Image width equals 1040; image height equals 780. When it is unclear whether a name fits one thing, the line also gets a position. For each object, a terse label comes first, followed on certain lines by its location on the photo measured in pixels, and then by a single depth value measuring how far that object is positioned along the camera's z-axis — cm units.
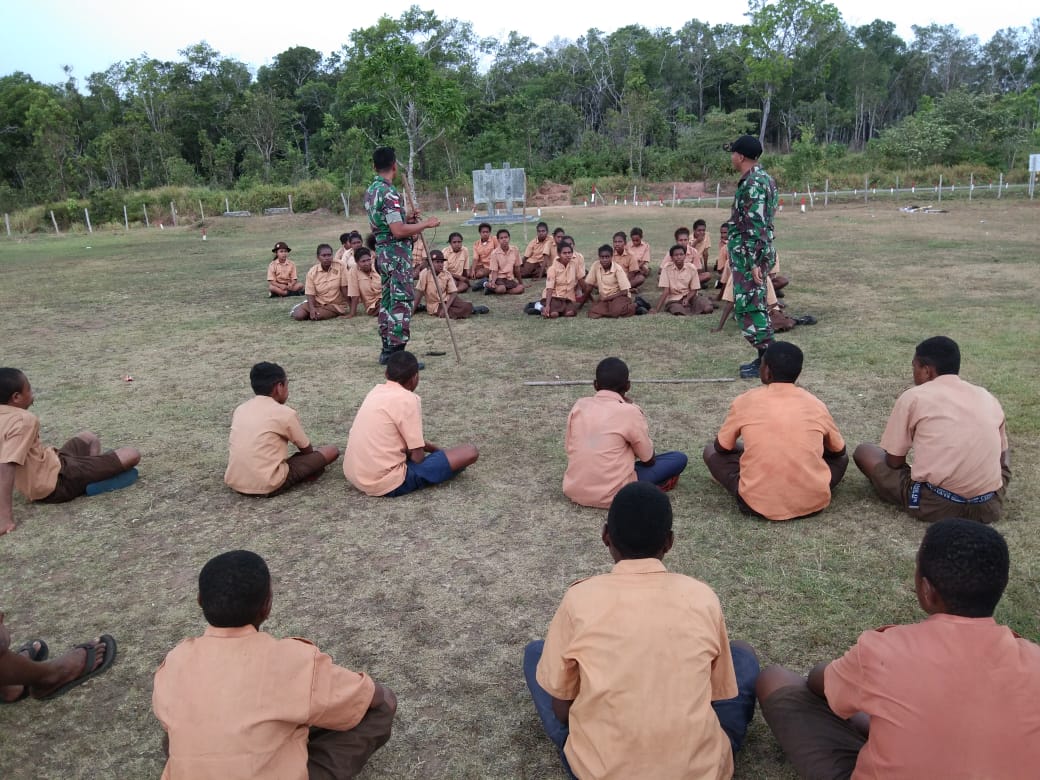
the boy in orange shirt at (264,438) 509
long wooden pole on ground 736
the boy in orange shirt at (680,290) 1066
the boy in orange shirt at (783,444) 448
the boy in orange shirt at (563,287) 1082
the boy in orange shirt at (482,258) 1362
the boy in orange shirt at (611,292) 1070
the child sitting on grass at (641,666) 233
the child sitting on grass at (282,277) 1305
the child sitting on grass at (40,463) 484
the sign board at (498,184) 2786
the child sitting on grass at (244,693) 234
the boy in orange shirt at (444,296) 1121
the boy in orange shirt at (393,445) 505
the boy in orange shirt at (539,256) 1366
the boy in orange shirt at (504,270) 1284
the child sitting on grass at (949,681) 210
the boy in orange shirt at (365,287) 1124
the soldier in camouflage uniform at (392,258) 793
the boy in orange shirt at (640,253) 1262
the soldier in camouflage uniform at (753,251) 757
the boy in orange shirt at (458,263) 1318
